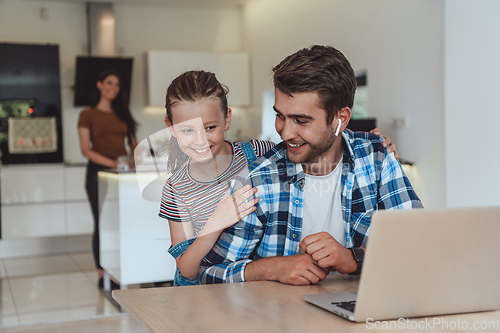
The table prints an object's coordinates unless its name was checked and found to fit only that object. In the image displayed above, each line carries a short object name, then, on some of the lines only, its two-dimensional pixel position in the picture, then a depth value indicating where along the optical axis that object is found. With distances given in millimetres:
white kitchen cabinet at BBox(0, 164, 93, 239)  5266
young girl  1433
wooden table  957
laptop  934
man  1486
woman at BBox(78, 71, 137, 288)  4023
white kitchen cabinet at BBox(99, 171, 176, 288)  3188
